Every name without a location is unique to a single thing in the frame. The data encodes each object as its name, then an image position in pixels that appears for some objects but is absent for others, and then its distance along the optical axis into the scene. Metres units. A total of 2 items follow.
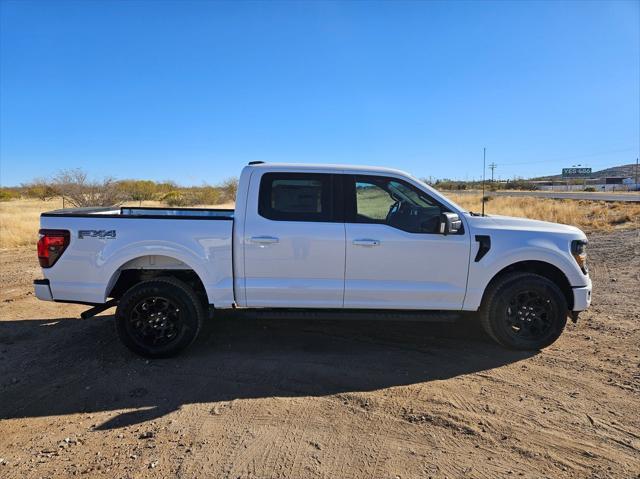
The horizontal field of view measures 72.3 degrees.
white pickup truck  4.52
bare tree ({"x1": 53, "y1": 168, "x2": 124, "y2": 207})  24.75
